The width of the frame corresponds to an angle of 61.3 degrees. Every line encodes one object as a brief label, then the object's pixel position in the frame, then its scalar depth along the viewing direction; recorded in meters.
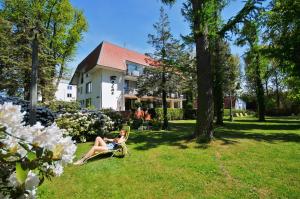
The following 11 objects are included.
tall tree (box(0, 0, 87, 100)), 19.42
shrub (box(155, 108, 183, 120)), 35.78
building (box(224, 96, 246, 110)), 68.28
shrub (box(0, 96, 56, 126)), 10.48
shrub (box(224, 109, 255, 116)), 47.46
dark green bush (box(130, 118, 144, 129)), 18.56
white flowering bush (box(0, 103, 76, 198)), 1.25
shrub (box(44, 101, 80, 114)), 17.25
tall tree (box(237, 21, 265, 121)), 24.17
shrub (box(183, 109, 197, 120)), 39.88
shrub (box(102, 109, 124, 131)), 17.12
